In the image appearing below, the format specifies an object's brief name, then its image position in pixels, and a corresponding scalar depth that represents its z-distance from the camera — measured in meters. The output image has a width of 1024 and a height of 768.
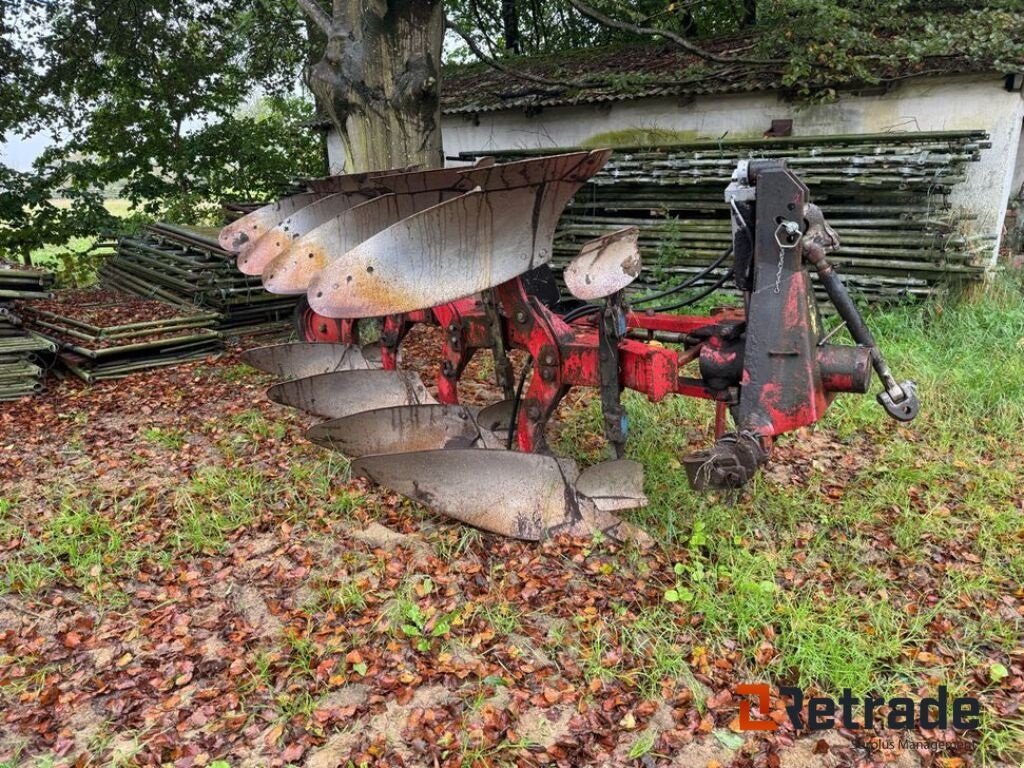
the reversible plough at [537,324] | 2.28
